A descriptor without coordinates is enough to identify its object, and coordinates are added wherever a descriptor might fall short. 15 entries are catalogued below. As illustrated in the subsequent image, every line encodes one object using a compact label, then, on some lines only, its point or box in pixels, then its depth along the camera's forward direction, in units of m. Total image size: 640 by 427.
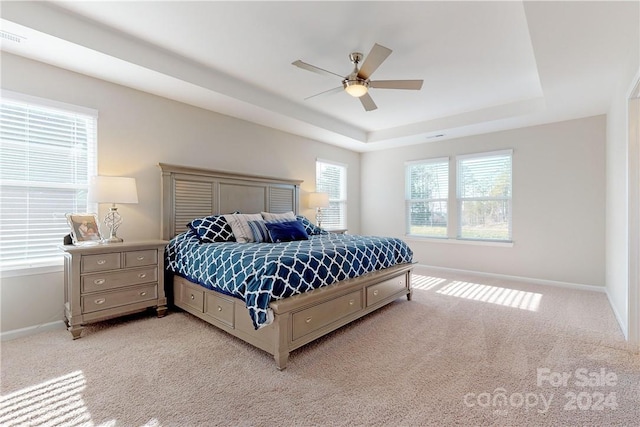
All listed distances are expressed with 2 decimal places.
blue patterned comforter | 2.20
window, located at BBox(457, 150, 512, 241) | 4.92
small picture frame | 2.82
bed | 2.21
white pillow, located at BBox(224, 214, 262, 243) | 3.48
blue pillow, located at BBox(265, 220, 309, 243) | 3.52
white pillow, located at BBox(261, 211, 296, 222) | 4.02
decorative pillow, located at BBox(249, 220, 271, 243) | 3.52
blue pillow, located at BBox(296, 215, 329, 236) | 4.34
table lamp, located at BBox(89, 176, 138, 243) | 2.82
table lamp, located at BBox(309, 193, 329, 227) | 5.16
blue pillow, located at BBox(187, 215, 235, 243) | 3.33
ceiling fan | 2.48
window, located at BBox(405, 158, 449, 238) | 5.59
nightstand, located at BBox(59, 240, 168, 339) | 2.62
